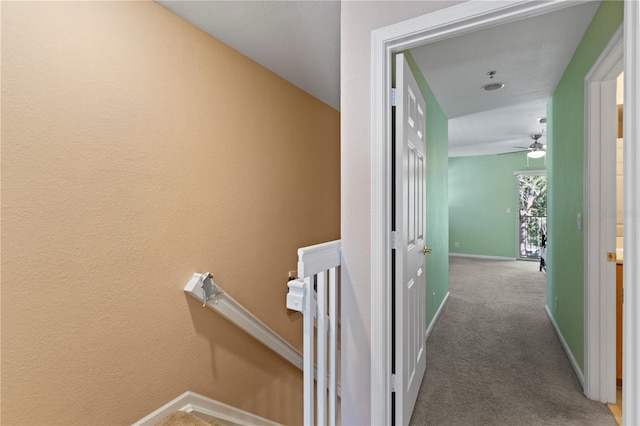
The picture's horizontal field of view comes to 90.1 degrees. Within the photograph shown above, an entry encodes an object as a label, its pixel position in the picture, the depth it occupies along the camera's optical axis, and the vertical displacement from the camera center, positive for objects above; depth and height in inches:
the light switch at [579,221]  86.7 -3.6
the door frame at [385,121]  49.8 +15.7
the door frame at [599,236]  76.7 -6.9
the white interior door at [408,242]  60.3 -7.1
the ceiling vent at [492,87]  118.5 +46.2
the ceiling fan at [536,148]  203.3 +39.1
